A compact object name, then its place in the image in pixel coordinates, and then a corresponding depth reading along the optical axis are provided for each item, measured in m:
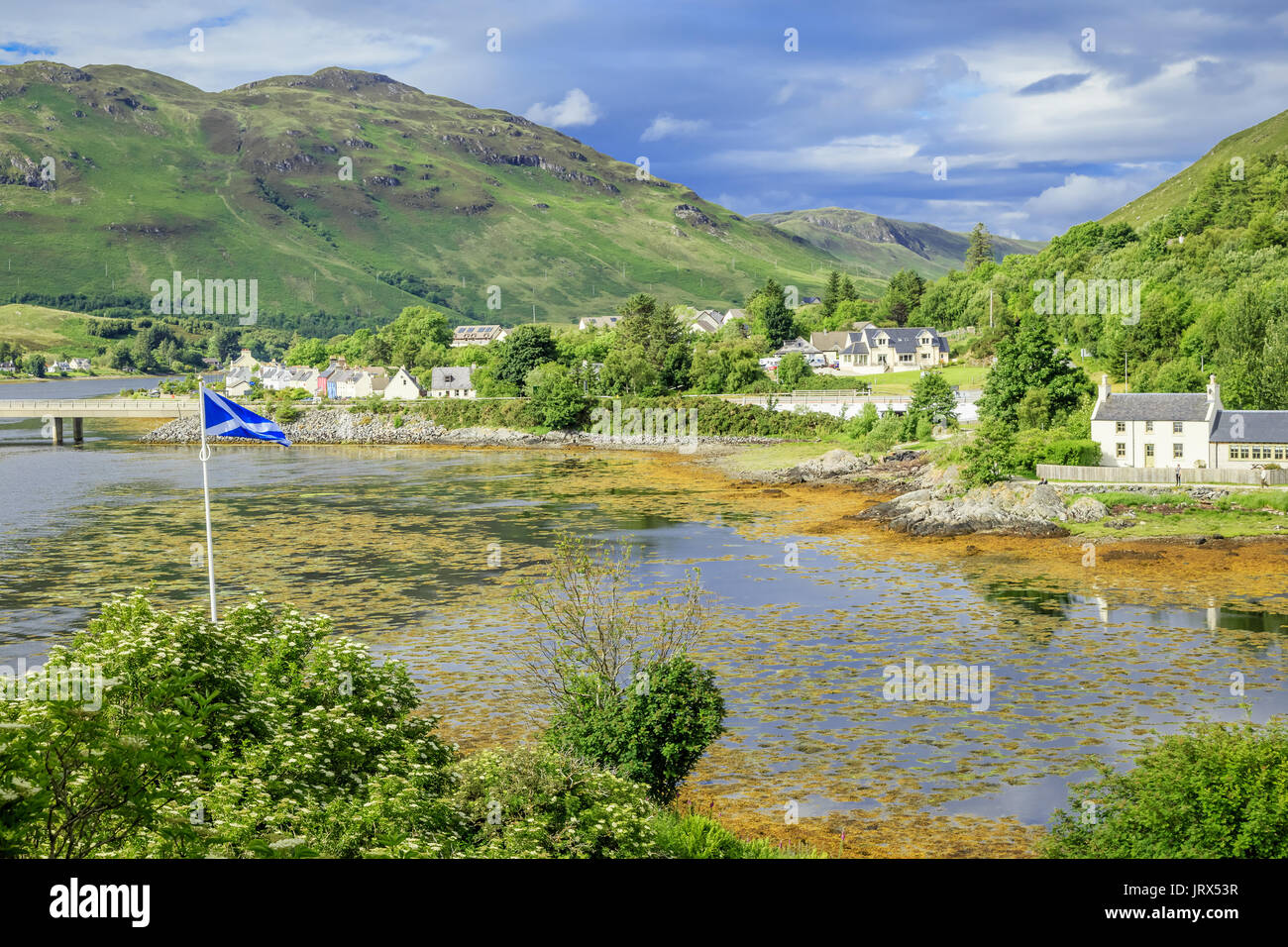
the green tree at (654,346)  148.25
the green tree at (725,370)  148.38
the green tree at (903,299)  190.12
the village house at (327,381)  178.62
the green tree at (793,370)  146.62
